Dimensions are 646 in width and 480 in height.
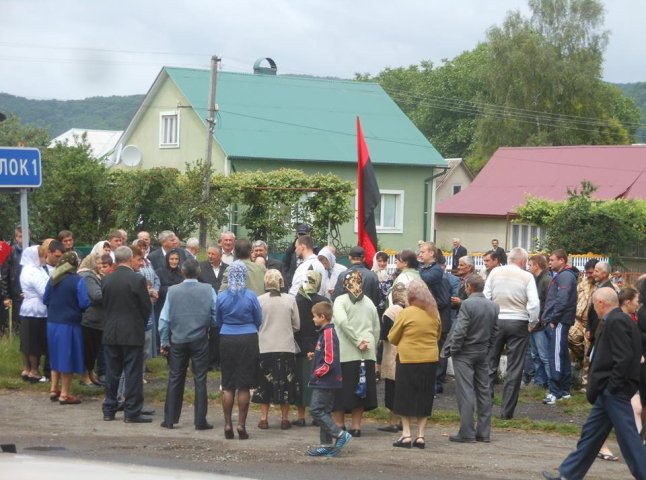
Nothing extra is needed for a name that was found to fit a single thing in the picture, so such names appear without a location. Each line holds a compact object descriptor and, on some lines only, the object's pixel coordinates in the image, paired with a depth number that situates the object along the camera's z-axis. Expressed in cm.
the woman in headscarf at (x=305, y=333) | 1201
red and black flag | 1634
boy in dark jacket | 1061
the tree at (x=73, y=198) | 2388
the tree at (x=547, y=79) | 7125
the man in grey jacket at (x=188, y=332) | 1168
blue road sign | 1452
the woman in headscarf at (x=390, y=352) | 1223
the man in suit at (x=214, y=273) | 1516
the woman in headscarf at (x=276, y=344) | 1178
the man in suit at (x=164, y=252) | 1545
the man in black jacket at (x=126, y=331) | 1206
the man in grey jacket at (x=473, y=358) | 1161
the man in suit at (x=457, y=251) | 2557
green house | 4228
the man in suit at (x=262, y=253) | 1502
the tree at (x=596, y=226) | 3797
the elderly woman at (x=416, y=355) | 1112
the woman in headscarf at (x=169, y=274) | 1525
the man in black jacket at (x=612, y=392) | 916
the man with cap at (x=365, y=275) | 1379
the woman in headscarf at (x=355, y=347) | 1162
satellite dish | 4219
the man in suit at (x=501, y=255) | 1540
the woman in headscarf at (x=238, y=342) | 1134
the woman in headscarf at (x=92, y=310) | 1321
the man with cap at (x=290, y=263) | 1594
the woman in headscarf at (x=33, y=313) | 1441
